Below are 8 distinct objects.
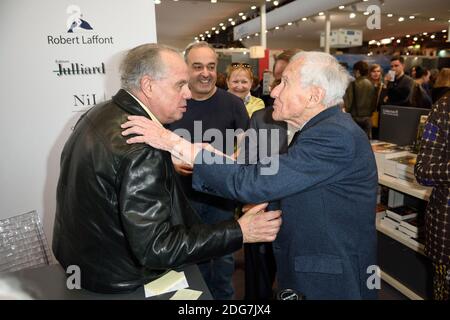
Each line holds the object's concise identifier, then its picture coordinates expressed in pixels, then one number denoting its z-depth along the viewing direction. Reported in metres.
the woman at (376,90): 5.84
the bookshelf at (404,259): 2.48
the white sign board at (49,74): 2.35
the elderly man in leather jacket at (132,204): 1.11
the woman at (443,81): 3.71
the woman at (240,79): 3.36
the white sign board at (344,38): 10.29
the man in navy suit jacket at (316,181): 1.21
